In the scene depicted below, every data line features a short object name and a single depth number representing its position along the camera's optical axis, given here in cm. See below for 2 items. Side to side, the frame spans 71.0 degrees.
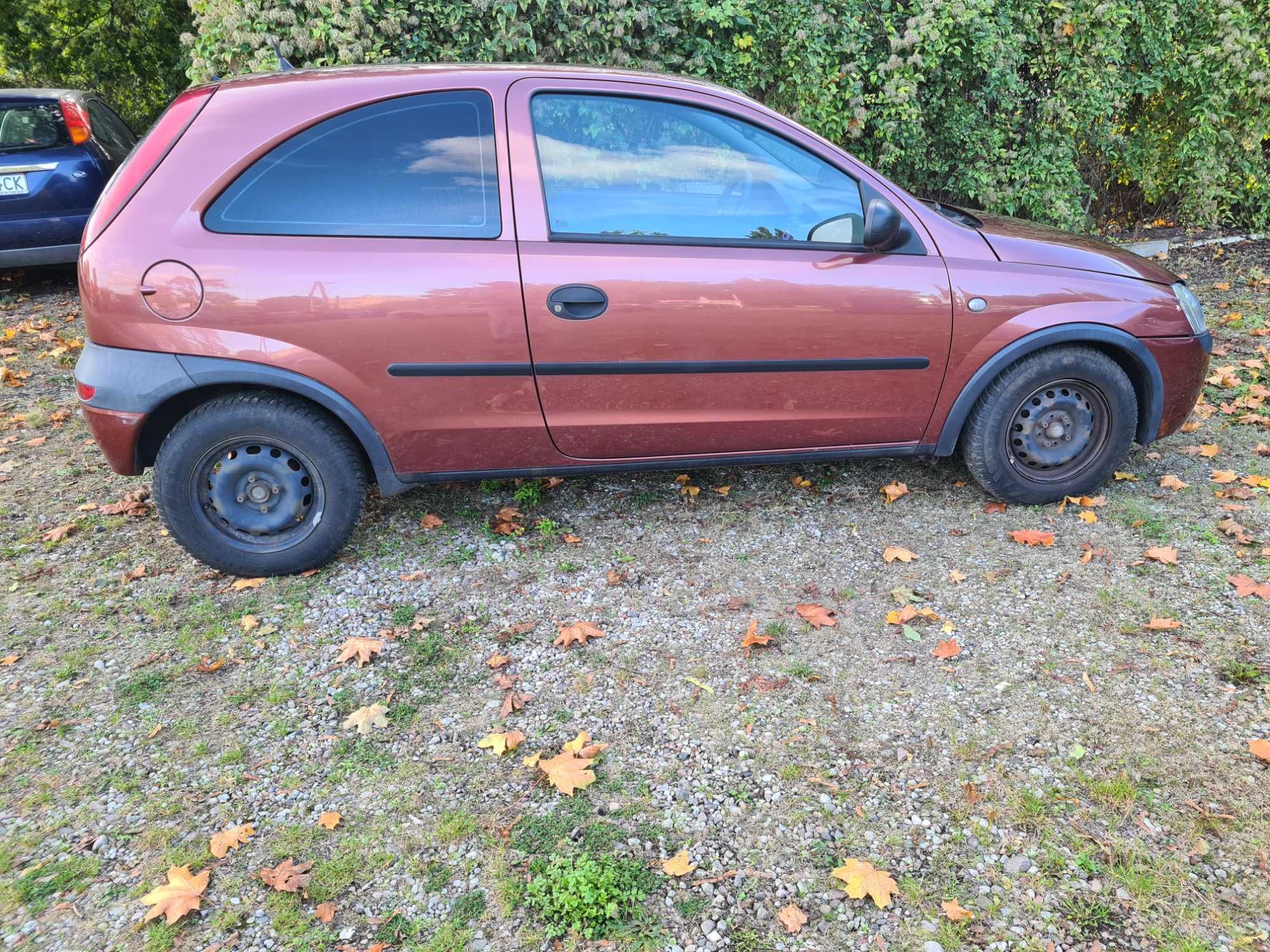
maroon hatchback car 322
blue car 700
